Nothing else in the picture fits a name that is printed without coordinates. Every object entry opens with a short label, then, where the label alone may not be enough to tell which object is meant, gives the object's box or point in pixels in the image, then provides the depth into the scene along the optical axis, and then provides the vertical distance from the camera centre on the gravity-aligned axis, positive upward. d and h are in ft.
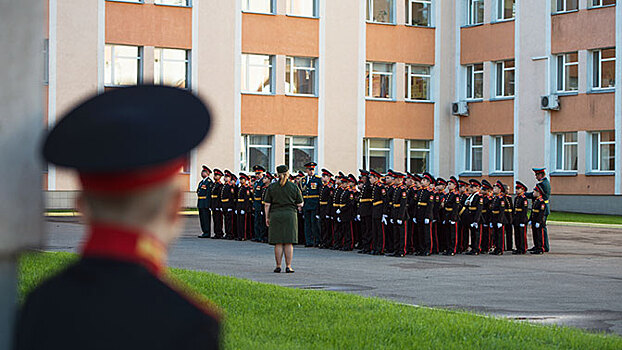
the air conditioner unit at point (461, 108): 142.72 +11.04
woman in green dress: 54.60 -1.56
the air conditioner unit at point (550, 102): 131.75 +11.06
